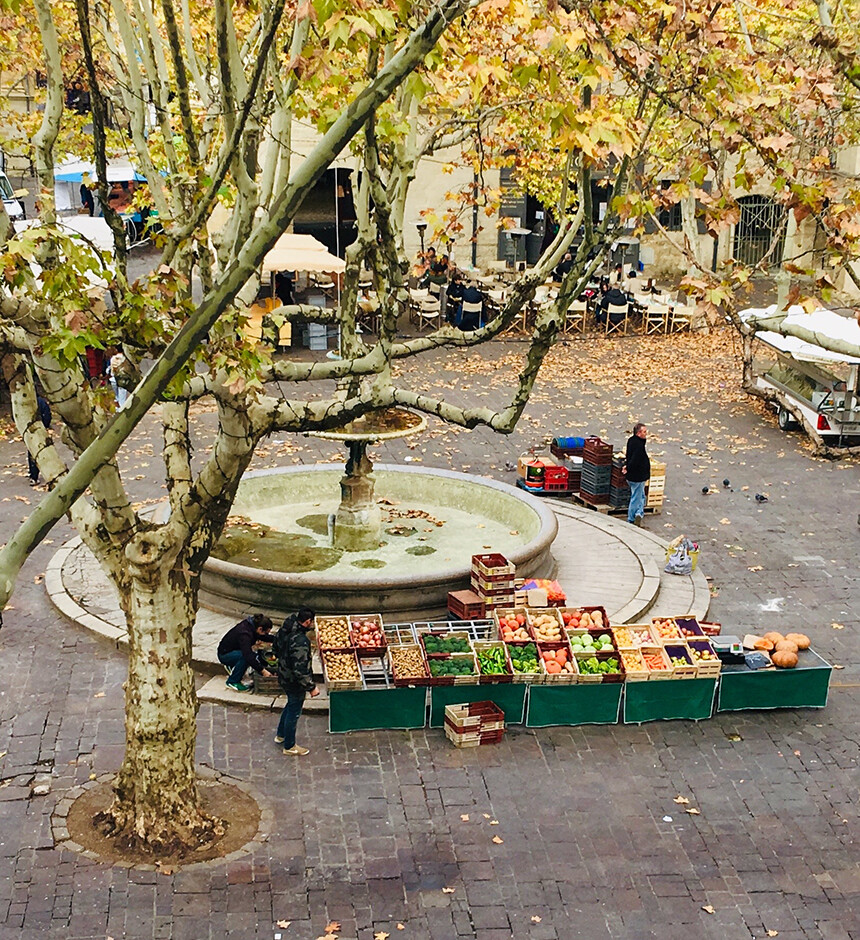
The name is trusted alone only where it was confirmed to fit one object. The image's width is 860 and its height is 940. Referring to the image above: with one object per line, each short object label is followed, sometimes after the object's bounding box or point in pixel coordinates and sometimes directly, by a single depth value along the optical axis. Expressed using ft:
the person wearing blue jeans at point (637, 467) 53.78
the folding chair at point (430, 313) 98.63
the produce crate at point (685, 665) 37.37
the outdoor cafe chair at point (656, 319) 102.12
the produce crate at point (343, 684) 35.83
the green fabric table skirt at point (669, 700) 37.45
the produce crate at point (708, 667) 37.52
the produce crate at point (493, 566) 40.57
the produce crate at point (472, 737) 35.76
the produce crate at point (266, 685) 38.04
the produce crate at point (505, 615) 38.75
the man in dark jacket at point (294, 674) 34.83
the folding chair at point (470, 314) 96.17
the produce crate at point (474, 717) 35.76
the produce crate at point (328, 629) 37.63
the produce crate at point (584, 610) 39.55
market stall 36.45
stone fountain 41.65
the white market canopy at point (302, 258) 83.25
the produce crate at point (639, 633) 39.24
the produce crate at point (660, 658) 37.19
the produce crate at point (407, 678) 36.19
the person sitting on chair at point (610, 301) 100.99
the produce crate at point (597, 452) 56.59
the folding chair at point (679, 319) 102.68
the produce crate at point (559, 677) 36.81
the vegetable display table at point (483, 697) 36.47
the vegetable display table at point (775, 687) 38.09
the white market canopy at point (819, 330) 69.21
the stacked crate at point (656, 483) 57.00
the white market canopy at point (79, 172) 106.63
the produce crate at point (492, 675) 36.47
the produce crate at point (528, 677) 36.65
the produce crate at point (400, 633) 38.83
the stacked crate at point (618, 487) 56.13
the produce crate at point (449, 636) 37.96
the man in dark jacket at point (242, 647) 37.50
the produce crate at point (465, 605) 40.50
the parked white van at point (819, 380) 68.54
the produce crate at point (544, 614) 38.69
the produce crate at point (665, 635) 38.70
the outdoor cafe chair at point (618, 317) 101.60
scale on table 38.93
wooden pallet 56.85
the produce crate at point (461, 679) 36.22
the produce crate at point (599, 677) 36.96
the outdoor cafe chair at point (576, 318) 101.91
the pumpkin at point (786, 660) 38.52
